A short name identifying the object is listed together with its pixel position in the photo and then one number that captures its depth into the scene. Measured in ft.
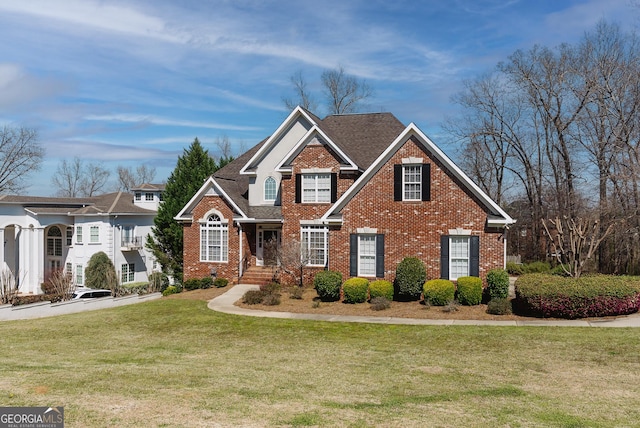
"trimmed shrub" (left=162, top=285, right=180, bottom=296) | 91.86
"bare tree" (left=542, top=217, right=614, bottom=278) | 67.82
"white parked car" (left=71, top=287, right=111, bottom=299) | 108.01
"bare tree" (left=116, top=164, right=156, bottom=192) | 301.37
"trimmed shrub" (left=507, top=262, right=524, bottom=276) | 108.46
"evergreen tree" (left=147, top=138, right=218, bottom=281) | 114.42
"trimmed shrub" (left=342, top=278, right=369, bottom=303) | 70.54
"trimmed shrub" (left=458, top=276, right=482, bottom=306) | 66.49
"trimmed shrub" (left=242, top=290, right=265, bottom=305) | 73.20
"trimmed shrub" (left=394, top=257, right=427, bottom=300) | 70.33
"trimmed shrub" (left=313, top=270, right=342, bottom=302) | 71.97
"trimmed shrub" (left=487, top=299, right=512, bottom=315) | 61.93
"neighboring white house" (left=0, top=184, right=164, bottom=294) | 139.64
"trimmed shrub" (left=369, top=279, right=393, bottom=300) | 70.28
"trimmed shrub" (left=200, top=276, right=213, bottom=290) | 92.02
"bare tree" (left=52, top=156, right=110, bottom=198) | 282.36
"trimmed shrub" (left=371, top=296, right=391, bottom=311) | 67.15
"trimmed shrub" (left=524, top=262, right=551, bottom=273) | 105.91
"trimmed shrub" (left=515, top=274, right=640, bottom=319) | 58.44
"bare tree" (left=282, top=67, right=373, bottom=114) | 179.22
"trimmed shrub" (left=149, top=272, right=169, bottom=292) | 114.21
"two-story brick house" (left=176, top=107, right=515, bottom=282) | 71.67
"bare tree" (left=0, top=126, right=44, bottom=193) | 181.16
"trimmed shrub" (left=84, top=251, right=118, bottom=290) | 130.82
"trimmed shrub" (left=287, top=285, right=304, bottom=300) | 75.47
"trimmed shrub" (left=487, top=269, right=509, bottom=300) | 66.23
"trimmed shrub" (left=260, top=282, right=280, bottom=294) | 76.95
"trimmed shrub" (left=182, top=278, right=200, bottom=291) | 92.43
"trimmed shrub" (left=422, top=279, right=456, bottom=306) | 67.05
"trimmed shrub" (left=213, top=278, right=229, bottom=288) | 91.70
